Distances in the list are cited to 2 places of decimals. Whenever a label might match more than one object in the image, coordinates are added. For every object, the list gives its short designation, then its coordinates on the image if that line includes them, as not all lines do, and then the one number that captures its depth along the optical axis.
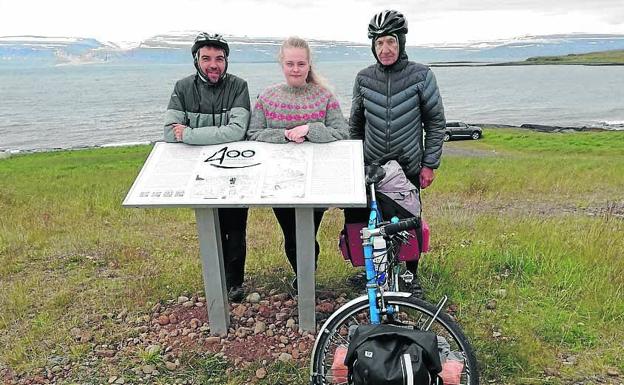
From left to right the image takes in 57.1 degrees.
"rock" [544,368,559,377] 3.97
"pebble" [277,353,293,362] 4.21
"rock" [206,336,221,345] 4.49
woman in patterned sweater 4.28
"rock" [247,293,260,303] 5.14
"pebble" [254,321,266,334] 4.62
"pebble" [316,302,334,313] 4.93
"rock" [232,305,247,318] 4.90
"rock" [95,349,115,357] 4.43
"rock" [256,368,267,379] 4.03
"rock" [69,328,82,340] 4.71
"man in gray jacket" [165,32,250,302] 4.30
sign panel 3.88
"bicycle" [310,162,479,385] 3.31
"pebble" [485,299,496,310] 4.95
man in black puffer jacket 4.30
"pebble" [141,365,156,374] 4.17
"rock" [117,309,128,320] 5.03
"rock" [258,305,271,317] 4.89
